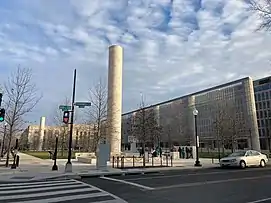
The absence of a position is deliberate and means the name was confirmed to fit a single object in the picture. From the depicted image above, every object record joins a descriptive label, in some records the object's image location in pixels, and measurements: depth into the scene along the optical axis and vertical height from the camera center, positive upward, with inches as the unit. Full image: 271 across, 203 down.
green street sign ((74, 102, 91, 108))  603.8 +106.4
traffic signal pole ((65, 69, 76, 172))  560.5 -67.8
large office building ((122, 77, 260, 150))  2202.5 +363.0
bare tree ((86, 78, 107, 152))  978.4 +112.3
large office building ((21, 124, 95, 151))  1329.1 +13.1
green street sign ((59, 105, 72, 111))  592.7 +93.7
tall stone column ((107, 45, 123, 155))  1158.1 +244.6
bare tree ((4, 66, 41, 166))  774.4 +120.8
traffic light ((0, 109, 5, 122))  531.5 +67.5
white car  698.6 -61.2
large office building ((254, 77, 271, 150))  2406.2 +462.5
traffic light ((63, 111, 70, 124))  584.7 +66.6
